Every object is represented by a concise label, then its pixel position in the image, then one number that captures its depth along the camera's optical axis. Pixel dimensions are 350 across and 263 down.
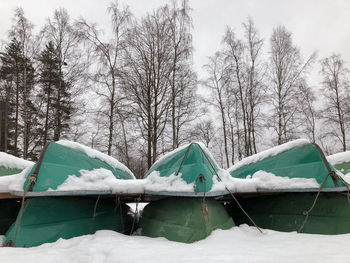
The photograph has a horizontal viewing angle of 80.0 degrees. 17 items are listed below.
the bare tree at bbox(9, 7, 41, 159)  11.12
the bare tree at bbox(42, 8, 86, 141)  11.68
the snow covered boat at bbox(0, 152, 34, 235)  4.08
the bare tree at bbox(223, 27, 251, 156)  13.57
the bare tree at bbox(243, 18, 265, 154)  13.18
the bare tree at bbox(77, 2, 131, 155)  10.76
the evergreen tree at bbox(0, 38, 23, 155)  11.04
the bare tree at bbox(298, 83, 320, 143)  13.26
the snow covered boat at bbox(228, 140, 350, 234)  3.05
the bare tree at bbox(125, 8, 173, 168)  11.23
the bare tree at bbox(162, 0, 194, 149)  11.70
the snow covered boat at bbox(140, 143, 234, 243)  2.96
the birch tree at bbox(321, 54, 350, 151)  14.37
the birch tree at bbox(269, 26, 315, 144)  12.64
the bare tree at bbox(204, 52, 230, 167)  13.94
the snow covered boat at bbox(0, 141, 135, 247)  2.98
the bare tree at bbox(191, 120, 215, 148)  20.34
